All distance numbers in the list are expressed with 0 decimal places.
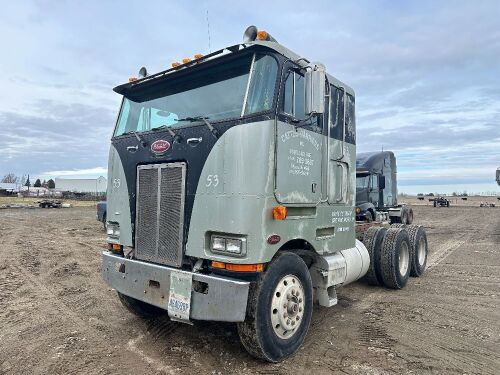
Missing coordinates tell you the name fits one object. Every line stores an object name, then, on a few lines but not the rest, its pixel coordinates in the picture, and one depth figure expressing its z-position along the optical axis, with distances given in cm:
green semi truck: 397
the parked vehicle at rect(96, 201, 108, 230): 1688
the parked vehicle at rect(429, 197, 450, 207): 4866
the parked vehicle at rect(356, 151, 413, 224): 1443
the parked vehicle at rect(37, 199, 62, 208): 3898
